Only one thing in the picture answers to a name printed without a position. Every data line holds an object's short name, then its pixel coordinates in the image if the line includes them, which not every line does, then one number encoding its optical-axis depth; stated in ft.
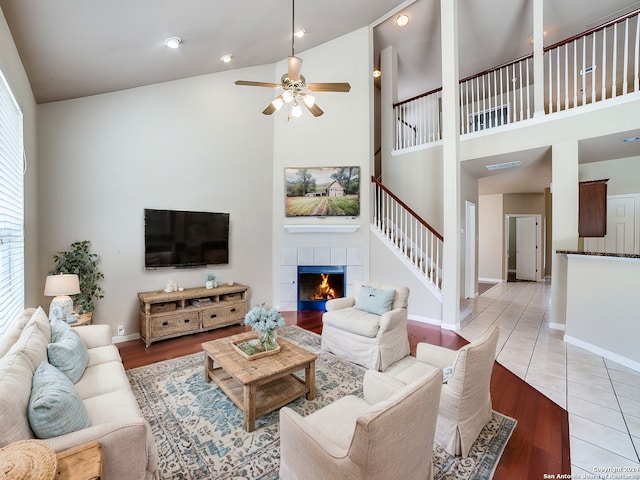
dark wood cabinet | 12.51
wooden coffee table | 6.86
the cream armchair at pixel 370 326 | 9.82
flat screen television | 13.17
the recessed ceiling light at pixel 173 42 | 10.52
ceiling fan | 9.78
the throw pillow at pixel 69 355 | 6.32
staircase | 15.20
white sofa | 4.00
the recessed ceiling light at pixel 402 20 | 16.79
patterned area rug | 5.77
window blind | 6.91
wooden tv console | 12.07
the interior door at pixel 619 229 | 16.47
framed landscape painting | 16.97
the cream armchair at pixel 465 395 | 5.64
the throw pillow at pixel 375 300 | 10.69
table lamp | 9.27
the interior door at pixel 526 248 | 29.40
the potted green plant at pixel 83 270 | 10.94
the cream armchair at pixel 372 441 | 3.52
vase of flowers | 8.11
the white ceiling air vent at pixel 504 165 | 16.87
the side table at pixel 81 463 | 3.38
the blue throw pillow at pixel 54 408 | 4.15
